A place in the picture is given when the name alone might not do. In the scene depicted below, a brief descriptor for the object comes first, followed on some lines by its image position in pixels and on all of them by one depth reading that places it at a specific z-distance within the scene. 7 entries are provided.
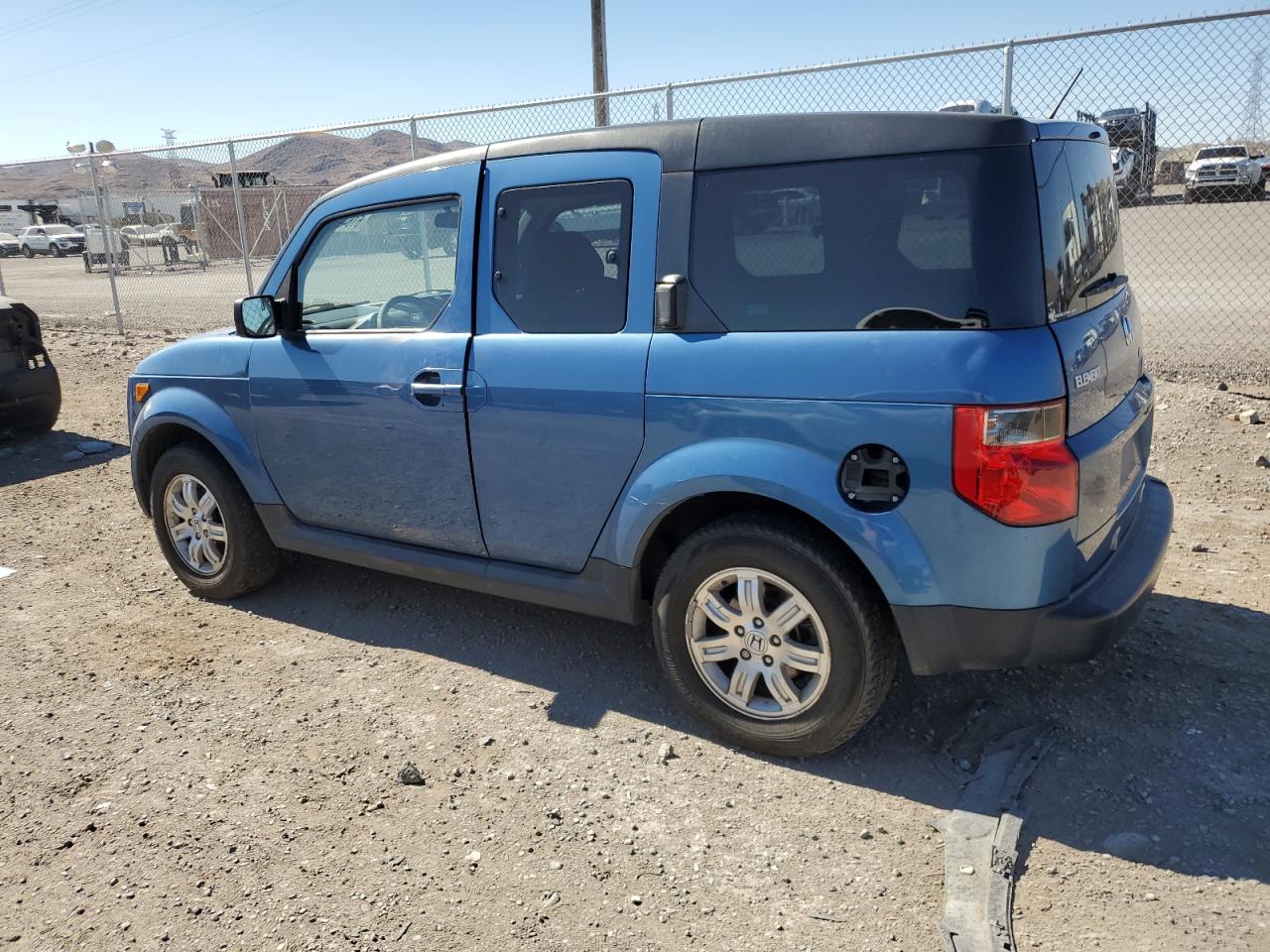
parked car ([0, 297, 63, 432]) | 7.86
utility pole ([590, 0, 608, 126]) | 18.84
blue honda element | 2.74
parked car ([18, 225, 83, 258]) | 45.91
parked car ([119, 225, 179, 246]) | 30.16
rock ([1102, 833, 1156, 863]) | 2.72
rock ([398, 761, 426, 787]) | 3.25
